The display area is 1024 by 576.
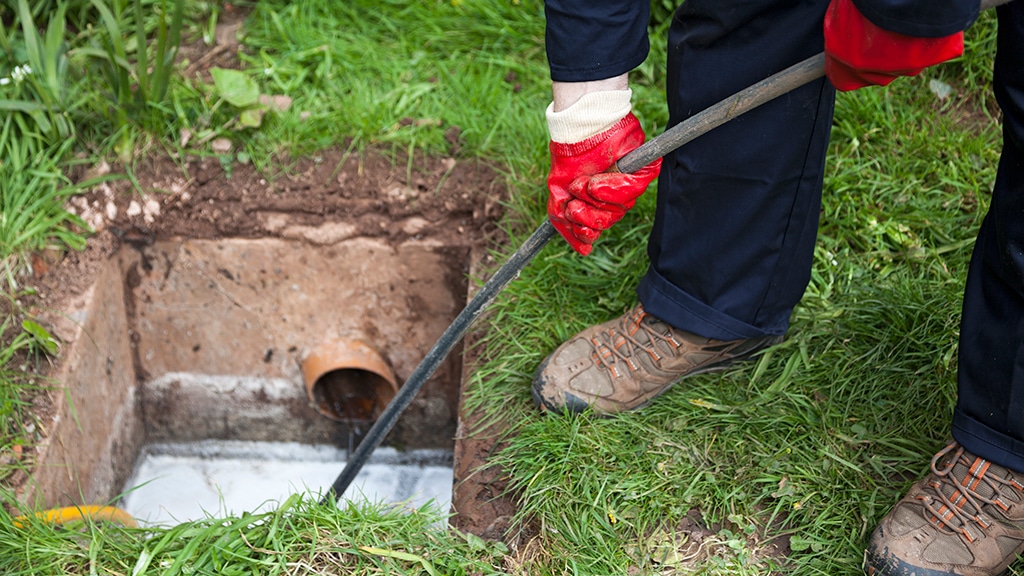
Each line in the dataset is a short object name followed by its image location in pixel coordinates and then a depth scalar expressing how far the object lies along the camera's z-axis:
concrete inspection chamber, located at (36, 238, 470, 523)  2.47
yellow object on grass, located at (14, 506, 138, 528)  1.78
